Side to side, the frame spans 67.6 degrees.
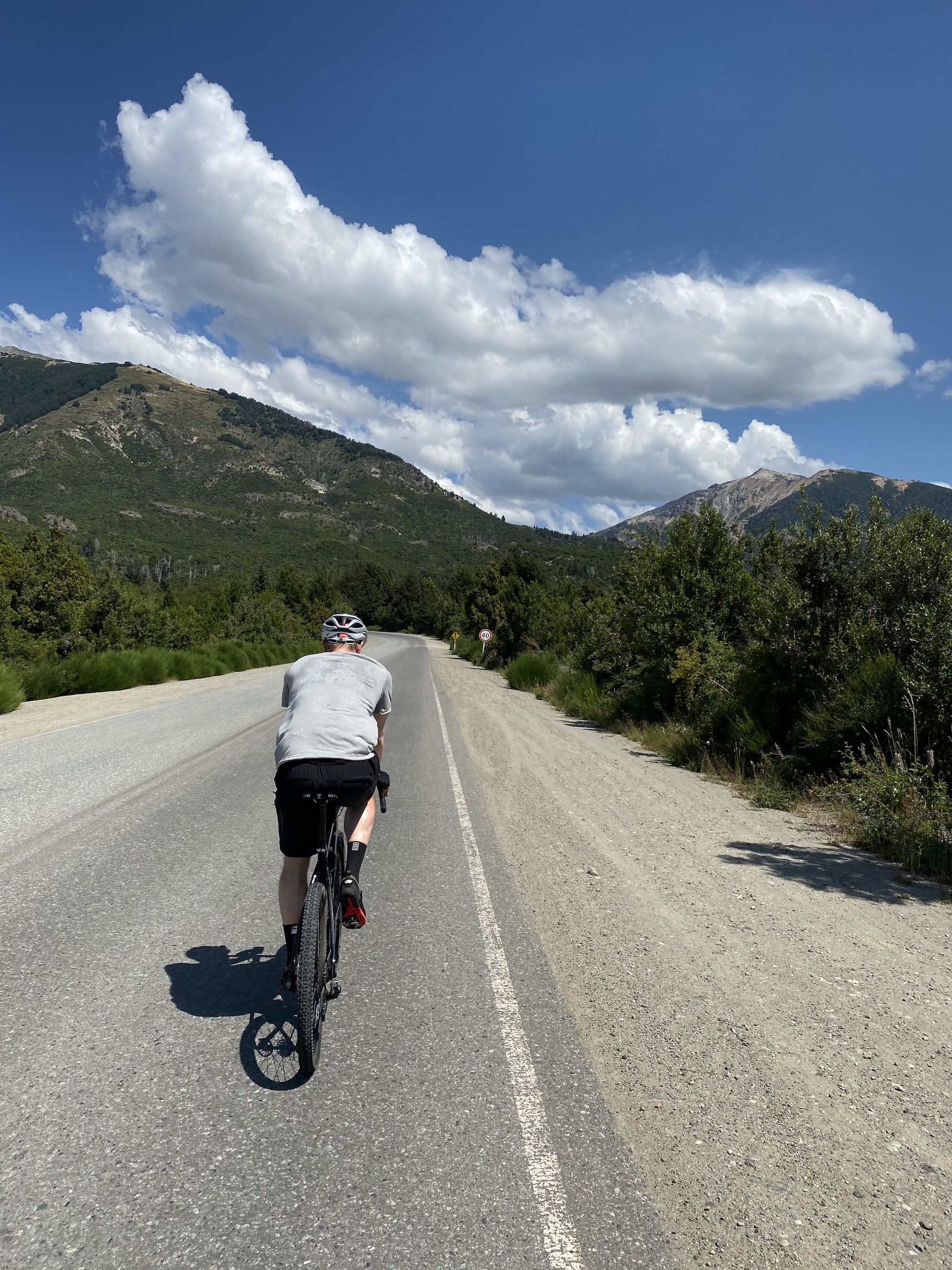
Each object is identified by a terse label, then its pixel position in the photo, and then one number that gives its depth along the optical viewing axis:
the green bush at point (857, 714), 8.90
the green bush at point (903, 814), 6.90
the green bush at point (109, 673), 19.70
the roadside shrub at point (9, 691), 14.95
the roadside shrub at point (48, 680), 17.78
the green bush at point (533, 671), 28.52
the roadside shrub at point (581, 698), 19.11
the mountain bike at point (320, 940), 3.02
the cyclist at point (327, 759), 3.39
